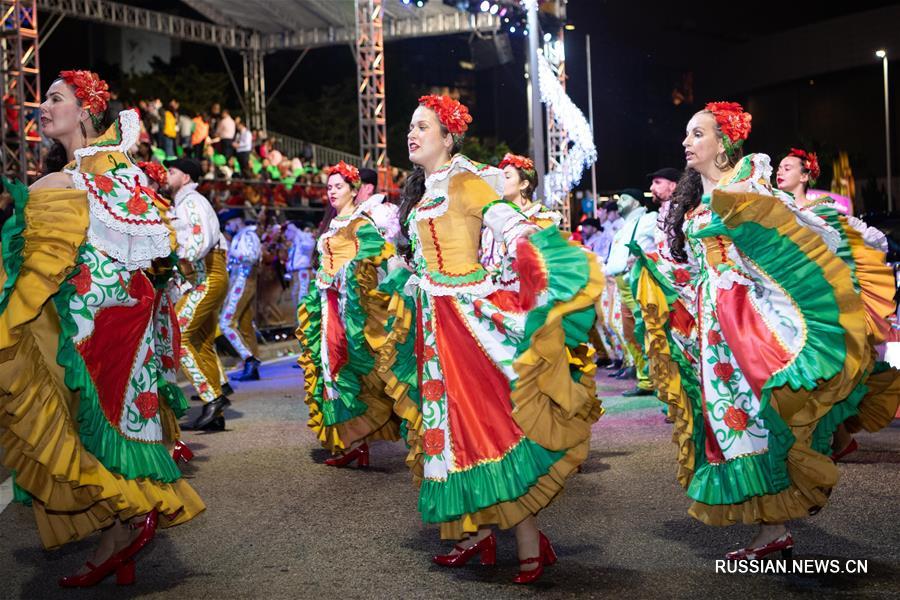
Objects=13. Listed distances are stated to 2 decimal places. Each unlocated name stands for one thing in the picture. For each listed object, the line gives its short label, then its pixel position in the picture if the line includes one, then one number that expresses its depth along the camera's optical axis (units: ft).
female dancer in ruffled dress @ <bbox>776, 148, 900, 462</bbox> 17.47
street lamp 116.14
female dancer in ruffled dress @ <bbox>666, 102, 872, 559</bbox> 16.01
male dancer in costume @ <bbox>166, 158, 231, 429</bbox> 30.50
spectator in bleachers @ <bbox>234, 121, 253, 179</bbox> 74.69
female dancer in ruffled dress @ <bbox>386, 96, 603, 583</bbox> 15.76
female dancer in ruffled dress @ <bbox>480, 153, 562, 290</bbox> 27.48
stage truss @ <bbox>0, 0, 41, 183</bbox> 52.75
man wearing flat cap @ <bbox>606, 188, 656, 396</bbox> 37.73
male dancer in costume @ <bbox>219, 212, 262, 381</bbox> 41.37
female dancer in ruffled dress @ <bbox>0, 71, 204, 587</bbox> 15.21
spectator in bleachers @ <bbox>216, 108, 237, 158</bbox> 73.05
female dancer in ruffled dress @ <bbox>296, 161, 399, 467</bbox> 26.43
